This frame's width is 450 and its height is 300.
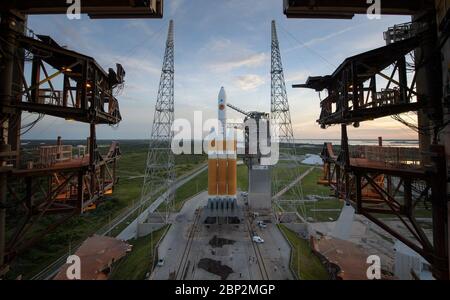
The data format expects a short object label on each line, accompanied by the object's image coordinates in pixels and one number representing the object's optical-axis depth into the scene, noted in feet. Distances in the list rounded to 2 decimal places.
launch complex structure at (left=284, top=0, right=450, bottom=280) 28.40
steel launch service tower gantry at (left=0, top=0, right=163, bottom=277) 30.32
